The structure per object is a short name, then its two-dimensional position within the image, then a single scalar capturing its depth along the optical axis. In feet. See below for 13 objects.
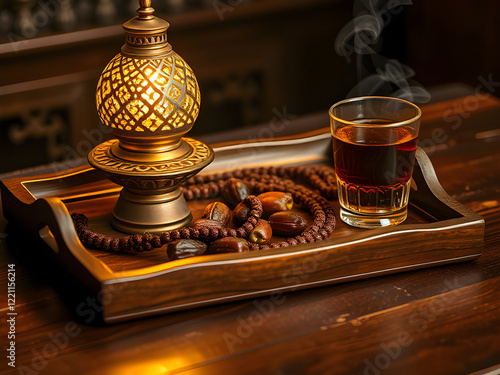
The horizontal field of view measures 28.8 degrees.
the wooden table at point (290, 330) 2.10
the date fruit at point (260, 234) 2.47
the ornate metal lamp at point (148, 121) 2.43
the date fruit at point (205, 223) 2.52
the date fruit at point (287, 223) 2.53
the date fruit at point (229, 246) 2.37
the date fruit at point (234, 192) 2.72
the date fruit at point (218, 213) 2.60
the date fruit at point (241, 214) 2.59
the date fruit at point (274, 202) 2.64
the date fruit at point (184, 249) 2.37
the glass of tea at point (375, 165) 2.52
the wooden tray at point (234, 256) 2.22
